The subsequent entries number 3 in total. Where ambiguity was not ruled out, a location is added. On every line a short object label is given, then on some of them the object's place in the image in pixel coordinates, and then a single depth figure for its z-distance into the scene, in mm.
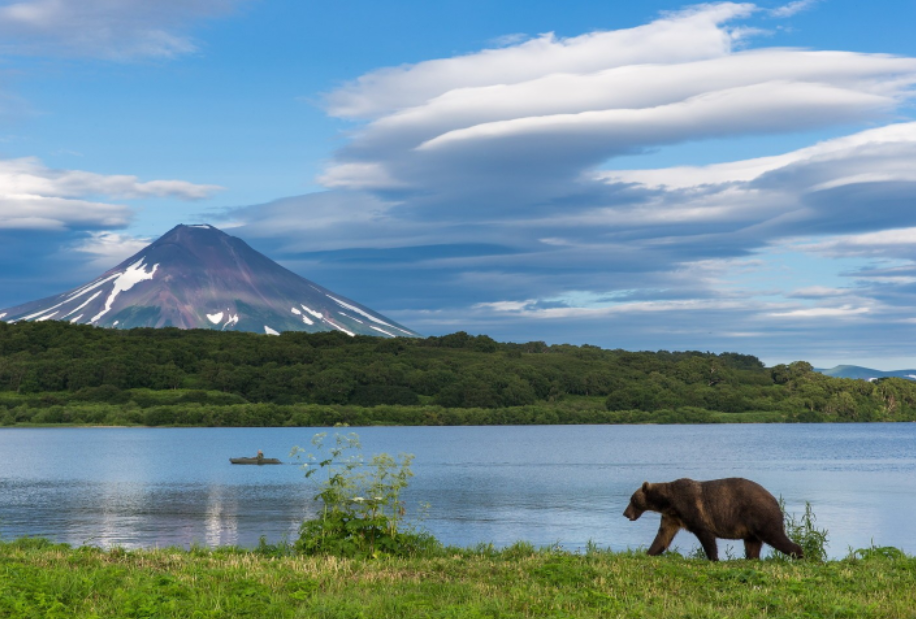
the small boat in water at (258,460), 77712
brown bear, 16750
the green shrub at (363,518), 16984
